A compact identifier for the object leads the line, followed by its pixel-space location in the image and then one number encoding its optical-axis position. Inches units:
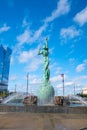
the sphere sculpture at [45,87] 437.2
